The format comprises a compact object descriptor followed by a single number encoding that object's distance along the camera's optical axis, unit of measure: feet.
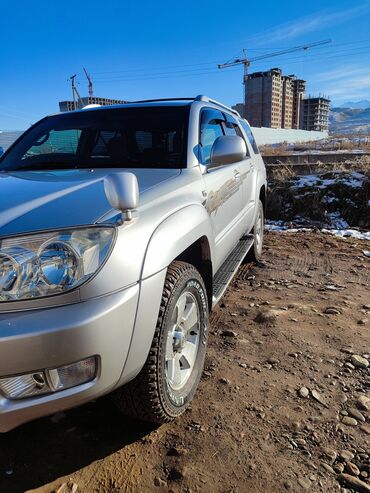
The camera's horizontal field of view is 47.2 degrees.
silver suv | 5.21
